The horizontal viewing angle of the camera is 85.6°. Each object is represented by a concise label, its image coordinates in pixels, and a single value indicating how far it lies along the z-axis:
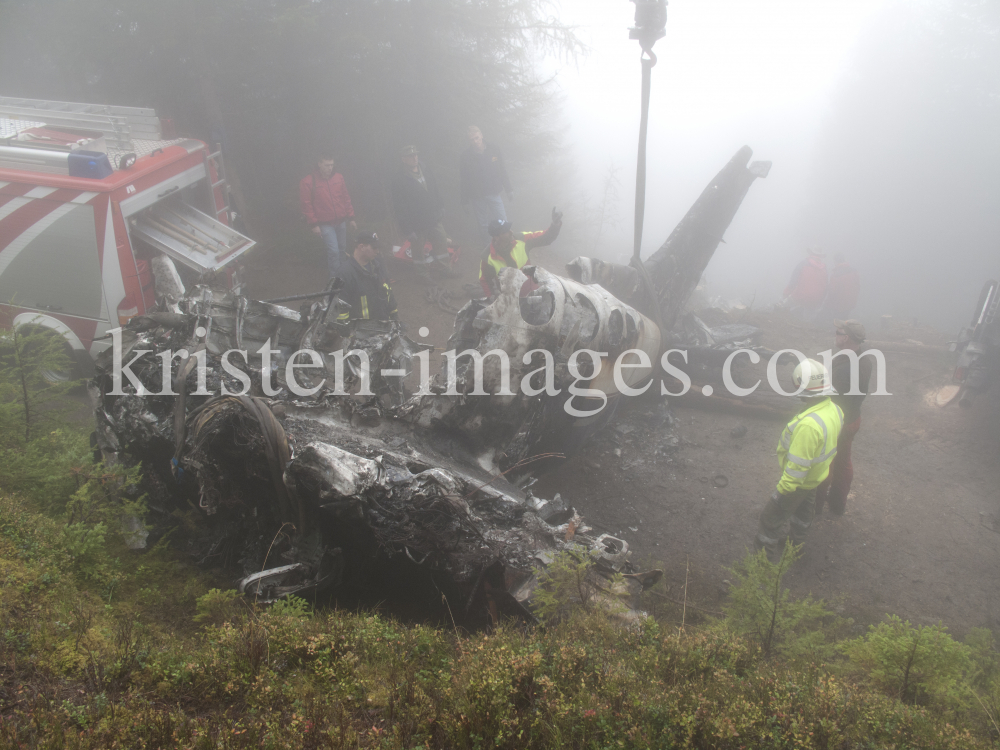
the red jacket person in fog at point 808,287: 10.50
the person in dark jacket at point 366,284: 5.26
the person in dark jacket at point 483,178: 8.15
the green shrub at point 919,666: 2.53
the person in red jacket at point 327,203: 7.08
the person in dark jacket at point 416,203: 7.90
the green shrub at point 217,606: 2.69
